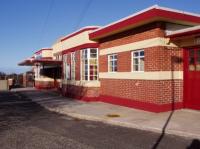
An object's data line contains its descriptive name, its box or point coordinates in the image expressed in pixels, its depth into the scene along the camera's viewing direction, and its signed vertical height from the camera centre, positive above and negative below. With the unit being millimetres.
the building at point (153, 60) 7614 +708
